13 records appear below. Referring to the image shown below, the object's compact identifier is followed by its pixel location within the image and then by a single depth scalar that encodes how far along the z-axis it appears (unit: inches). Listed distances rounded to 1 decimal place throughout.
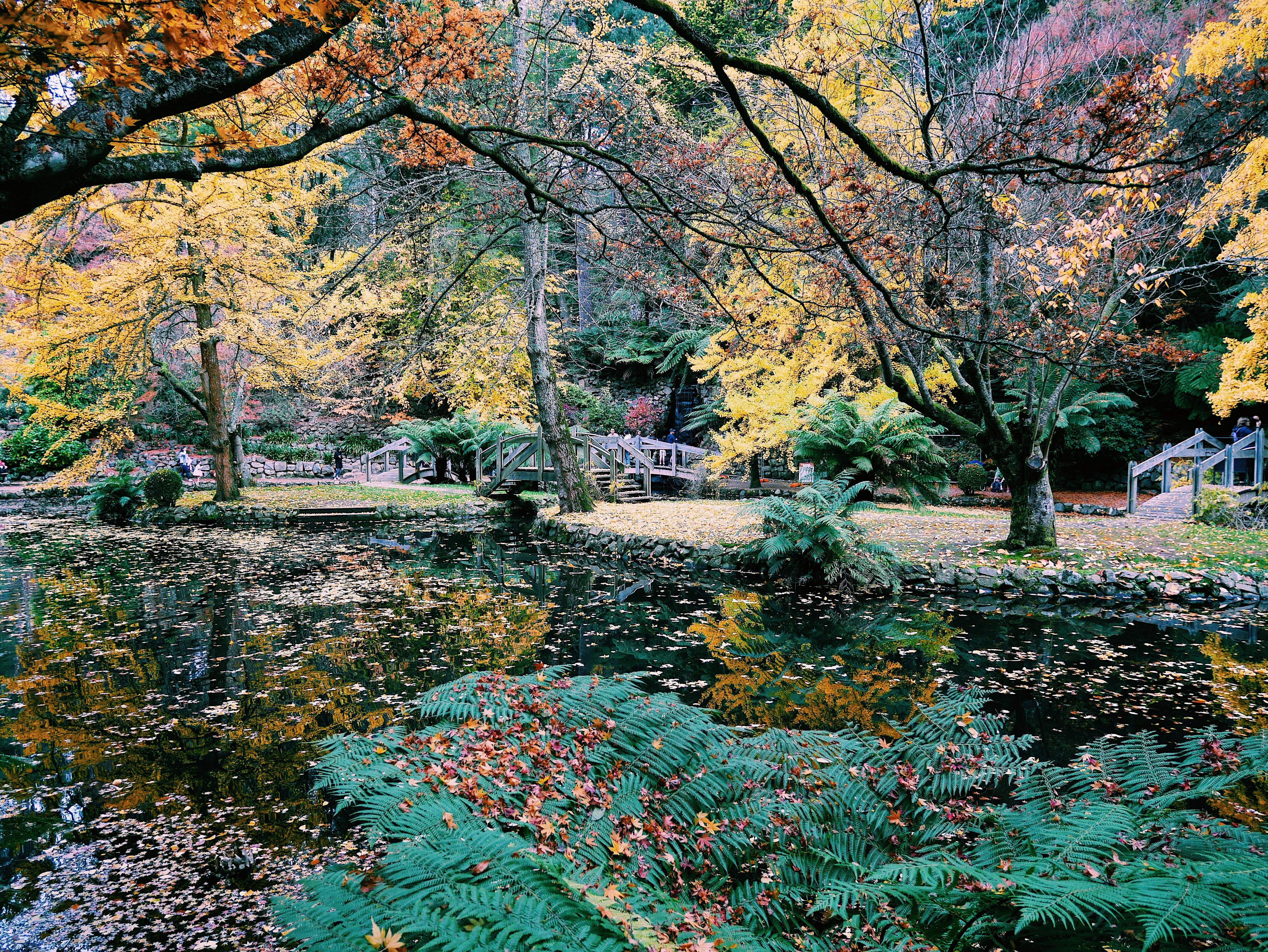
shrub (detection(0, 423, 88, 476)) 724.7
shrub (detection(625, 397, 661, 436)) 927.7
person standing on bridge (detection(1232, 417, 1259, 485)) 528.7
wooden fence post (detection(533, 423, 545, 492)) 608.4
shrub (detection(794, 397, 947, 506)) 402.3
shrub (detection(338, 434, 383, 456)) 976.3
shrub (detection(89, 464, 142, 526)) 528.1
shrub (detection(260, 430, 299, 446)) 968.9
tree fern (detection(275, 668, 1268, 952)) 54.6
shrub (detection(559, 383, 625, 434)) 871.1
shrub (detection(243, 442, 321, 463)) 924.6
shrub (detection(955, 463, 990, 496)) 675.4
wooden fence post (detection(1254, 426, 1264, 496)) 490.6
